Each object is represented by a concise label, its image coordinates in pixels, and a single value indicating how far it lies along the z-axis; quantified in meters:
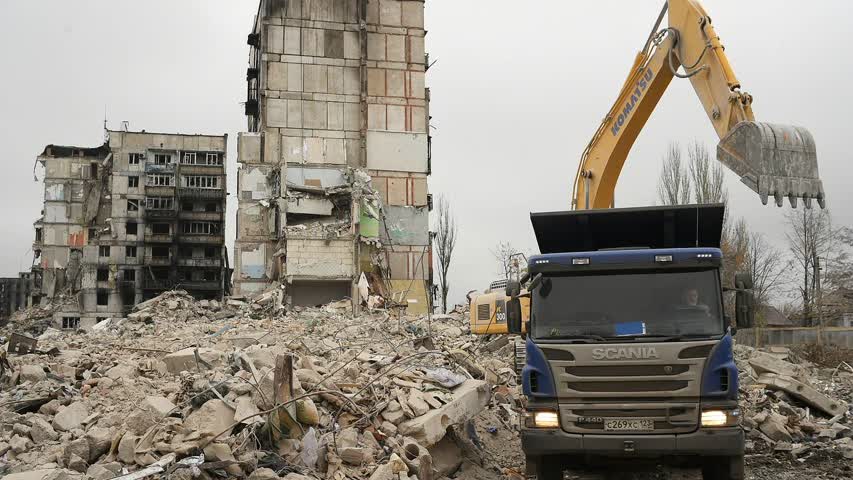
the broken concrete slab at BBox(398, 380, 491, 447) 9.42
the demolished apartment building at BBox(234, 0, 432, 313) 41.28
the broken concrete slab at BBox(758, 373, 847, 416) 13.41
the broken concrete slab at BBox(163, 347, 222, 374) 12.43
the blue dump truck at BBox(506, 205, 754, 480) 7.71
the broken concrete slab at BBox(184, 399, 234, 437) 8.45
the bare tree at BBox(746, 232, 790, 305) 45.55
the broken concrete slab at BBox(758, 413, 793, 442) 11.63
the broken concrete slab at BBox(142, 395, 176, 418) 8.86
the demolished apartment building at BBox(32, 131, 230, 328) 67.19
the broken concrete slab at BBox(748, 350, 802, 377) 15.34
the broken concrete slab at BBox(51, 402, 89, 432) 9.27
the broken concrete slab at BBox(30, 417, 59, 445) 8.91
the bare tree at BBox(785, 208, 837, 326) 47.03
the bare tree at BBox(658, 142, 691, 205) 38.31
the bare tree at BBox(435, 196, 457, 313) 52.22
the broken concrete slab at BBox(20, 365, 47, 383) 11.88
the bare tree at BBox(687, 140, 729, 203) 37.81
